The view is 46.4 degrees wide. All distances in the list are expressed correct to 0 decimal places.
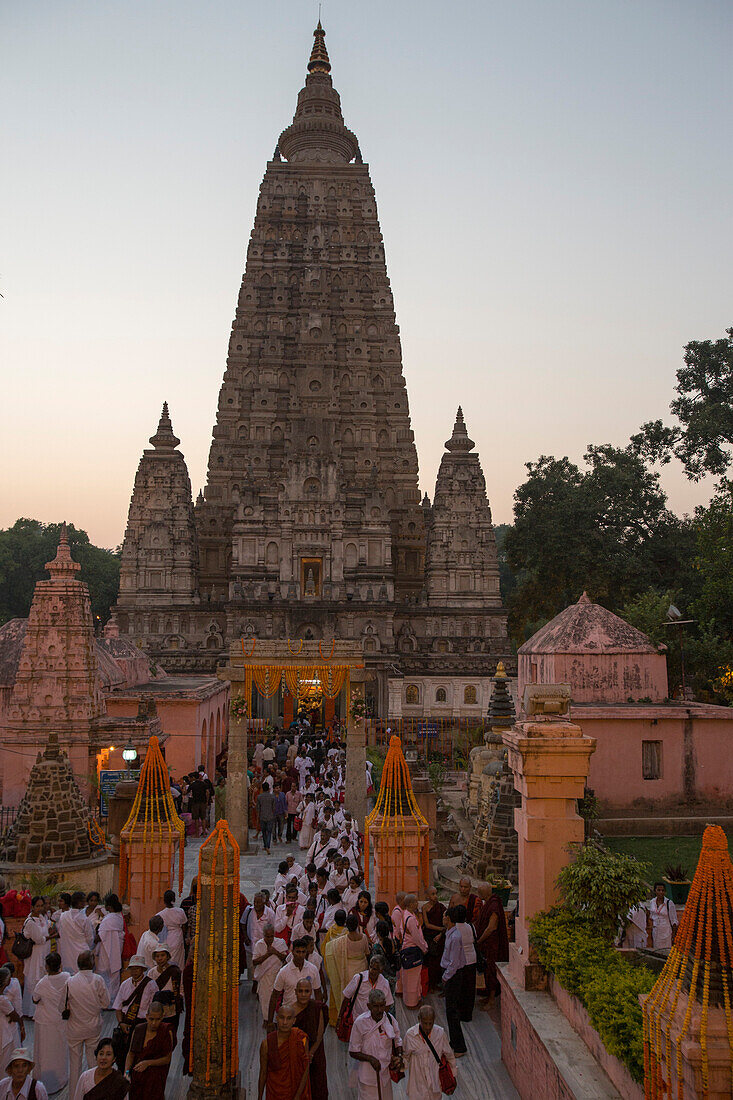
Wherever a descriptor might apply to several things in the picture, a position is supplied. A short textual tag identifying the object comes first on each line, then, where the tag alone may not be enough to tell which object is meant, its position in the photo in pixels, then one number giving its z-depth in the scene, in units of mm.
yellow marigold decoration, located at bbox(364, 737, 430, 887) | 12648
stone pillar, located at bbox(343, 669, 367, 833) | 18766
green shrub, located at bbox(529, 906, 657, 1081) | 6156
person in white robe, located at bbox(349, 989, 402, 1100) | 7003
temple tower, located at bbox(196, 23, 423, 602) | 42625
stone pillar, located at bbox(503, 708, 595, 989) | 8484
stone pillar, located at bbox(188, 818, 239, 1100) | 7359
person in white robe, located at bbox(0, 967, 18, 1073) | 7473
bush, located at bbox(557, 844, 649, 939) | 7594
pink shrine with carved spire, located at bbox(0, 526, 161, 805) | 17453
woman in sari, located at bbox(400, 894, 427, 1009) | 9547
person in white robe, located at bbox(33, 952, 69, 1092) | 8016
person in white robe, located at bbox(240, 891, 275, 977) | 9531
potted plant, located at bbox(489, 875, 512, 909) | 12211
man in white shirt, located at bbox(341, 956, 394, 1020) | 7882
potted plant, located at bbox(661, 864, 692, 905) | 11086
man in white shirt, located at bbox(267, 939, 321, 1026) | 8086
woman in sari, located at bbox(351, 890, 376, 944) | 9952
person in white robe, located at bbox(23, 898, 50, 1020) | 9453
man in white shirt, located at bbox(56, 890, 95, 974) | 9539
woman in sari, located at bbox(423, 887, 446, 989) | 10023
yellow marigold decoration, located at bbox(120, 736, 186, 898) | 12258
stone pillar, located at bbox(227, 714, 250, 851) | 17172
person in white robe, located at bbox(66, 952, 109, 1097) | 7957
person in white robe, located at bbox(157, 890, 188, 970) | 9531
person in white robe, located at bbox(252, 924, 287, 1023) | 8859
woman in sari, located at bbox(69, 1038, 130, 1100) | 6328
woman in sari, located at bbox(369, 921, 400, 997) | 9445
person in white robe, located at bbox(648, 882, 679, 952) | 9914
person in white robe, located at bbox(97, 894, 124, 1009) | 9797
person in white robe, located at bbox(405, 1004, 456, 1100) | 6906
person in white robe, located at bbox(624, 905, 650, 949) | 9875
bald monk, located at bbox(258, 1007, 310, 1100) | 6672
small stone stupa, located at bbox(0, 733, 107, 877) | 12383
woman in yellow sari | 9141
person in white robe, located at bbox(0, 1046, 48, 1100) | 6363
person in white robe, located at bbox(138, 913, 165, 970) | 8664
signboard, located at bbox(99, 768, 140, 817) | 17328
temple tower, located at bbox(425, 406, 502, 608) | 44500
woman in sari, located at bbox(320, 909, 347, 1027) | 9266
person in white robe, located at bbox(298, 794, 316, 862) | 17438
